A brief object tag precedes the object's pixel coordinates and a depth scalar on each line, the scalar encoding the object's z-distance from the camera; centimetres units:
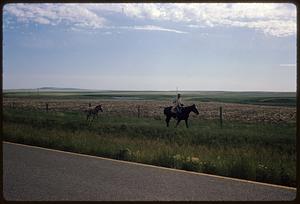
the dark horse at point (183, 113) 1648
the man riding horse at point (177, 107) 1621
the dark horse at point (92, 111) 2007
